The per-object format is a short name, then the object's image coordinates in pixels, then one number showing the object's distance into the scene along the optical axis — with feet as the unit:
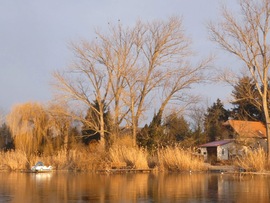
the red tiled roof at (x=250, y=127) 183.96
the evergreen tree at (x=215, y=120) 221.25
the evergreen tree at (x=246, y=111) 150.41
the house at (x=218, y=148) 179.42
